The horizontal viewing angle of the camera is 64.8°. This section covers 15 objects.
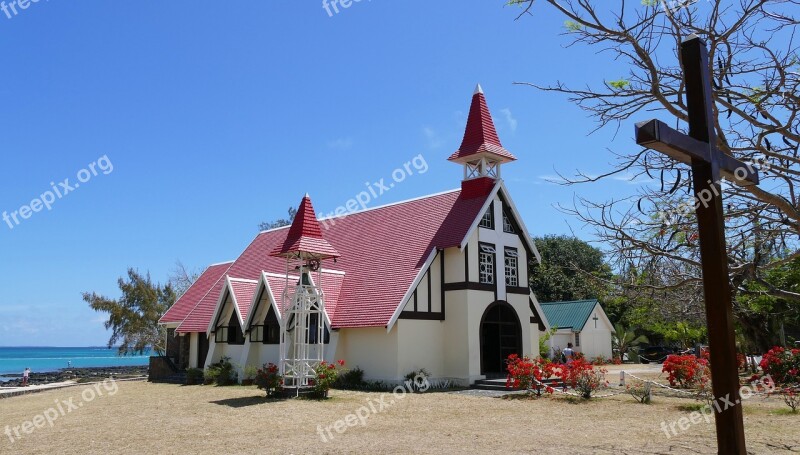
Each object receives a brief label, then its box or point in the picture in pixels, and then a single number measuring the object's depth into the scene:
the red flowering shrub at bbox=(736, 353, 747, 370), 28.47
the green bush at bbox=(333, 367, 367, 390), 22.59
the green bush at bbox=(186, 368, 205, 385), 26.64
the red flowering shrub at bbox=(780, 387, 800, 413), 14.06
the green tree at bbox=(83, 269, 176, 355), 41.97
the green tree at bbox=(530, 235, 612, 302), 53.00
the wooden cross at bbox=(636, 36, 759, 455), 5.25
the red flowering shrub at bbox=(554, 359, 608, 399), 17.72
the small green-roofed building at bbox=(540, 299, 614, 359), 40.62
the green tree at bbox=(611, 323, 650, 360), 44.00
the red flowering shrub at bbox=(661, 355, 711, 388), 19.13
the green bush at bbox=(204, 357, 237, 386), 24.88
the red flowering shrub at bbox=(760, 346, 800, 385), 19.17
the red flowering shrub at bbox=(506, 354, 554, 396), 19.22
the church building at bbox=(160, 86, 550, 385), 22.47
